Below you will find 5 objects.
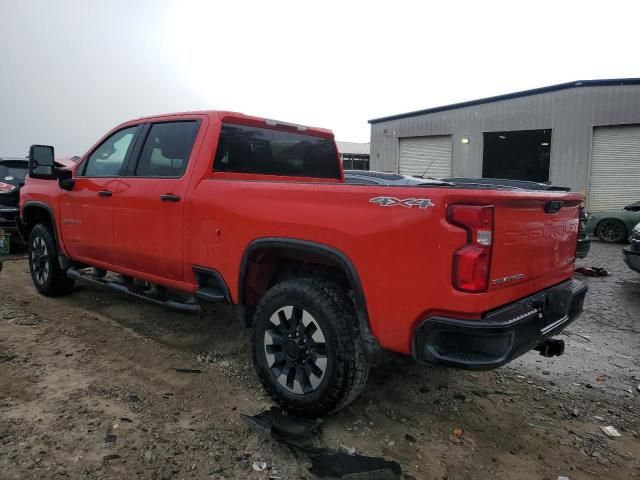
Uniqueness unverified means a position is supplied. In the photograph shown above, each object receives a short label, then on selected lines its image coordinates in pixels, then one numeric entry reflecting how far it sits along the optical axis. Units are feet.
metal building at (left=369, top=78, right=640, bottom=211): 53.11
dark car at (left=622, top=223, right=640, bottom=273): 21.90
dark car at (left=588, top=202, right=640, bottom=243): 39.97
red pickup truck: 7.47
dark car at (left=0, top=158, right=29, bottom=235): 26.89
